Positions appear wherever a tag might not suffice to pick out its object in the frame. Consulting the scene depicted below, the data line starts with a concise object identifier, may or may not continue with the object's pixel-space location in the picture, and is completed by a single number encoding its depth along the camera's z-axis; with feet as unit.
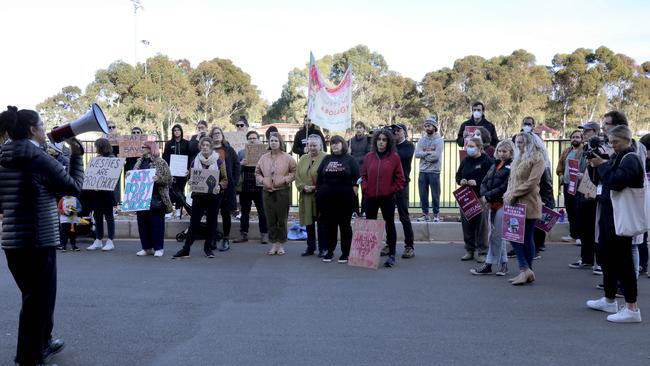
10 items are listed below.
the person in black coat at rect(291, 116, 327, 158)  41.40
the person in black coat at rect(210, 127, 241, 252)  36.29
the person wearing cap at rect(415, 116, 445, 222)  38.88
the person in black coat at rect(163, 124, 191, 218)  40.96
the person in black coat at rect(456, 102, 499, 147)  40.22
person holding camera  20.59
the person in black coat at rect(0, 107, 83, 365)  15.94
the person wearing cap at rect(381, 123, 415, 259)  33.53
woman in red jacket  31.04
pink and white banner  41.30
